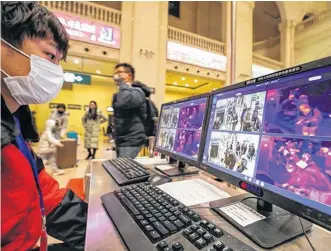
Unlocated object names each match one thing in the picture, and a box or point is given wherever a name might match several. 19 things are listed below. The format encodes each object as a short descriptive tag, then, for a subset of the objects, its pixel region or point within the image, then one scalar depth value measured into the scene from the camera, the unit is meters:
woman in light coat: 4.59
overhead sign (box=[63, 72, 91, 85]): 6.49
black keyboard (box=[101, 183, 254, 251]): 0.38
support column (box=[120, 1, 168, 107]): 5.02
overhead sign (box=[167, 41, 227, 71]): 5.65
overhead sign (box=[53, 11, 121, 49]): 4.42
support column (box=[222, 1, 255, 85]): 5.81
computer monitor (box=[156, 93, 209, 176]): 0.85
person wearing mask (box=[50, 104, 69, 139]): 3.57
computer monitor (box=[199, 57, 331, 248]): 0.39
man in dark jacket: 1.72
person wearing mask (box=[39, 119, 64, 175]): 3.21
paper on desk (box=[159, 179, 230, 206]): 0.65
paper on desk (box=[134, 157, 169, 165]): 1.29
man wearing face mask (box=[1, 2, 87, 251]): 0.44
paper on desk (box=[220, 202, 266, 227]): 0.50
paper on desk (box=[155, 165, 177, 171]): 1.08
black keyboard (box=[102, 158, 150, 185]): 0.84
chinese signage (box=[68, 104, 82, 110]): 8.78
